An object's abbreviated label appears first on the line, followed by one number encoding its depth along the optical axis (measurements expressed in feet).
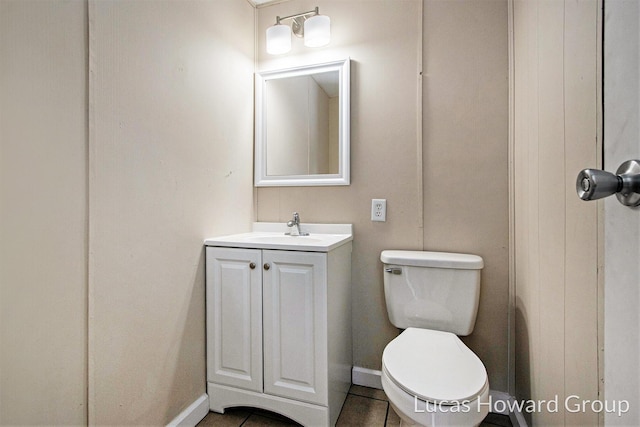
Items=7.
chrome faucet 5.96
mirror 5.91
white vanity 4.47
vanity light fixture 5.78
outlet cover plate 5.65
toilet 3.18
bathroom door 1.50
